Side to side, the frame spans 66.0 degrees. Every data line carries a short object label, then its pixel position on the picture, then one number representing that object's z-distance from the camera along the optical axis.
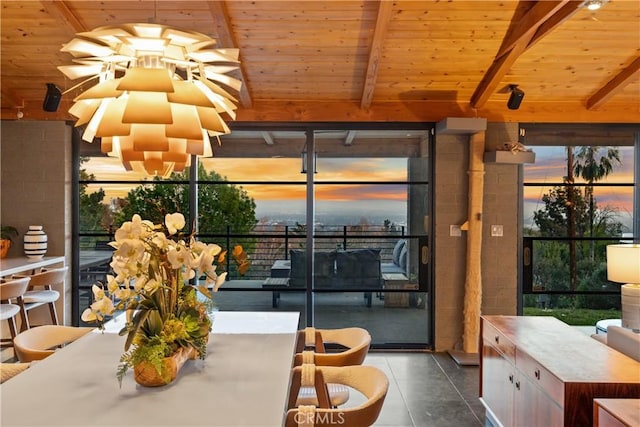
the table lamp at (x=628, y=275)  3.81
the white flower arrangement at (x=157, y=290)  1.89
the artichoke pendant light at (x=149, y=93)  1.76
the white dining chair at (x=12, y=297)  3.90
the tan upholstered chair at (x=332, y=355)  2.46
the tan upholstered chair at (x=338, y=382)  1.75
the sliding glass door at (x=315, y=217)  5.51
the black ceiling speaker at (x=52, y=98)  4.78
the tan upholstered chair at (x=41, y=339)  2.51
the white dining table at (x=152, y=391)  1.59
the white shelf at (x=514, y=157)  4.87
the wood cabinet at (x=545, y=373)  2.31
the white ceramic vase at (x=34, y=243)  5.09
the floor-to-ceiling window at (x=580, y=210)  5.48
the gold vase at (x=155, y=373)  1.86
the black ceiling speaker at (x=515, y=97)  4.78
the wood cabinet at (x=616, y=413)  1.91
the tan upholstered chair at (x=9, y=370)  2.24
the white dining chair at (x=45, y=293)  4.41
